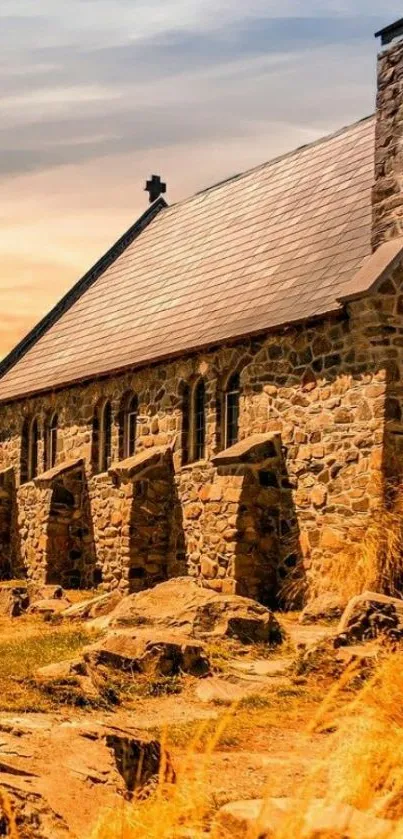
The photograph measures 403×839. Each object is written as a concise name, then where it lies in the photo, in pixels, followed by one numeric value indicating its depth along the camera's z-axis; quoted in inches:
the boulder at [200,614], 467.8
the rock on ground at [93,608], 618.8
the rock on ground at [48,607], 665.7
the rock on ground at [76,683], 353.7
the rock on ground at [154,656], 394.0
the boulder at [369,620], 404.5
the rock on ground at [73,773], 199.0
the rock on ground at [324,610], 525.3
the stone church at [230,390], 628.4
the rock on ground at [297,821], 154.0
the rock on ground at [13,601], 653.3
